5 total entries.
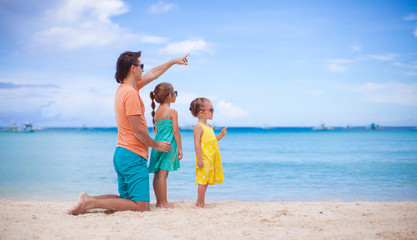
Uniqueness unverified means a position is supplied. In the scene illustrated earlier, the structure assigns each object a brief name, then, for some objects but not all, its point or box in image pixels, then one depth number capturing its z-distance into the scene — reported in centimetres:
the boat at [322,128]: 9874
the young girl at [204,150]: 453
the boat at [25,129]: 7622
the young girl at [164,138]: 446
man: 393
